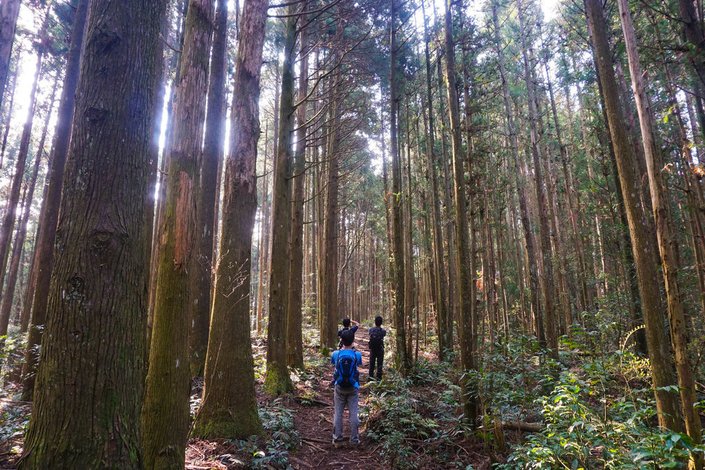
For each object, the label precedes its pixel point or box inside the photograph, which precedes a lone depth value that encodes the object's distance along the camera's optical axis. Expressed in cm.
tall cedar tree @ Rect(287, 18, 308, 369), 1022
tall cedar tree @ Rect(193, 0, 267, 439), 516
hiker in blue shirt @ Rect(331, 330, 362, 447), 608
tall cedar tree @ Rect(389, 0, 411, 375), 967
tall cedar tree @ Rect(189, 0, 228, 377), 687
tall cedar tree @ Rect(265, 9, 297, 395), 795
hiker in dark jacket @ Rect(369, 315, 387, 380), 965
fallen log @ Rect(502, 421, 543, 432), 563
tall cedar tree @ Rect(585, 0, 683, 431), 377
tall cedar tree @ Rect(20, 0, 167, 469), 213
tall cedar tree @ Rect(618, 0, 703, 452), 364
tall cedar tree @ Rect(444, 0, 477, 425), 608
